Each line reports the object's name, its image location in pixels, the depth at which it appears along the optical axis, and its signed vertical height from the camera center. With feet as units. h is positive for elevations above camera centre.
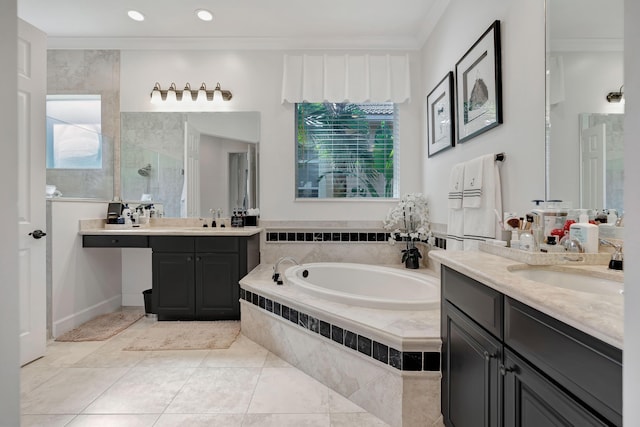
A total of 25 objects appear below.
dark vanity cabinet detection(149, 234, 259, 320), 9.10 -1.88
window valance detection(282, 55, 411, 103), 10.48 +4.53
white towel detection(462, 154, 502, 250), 6.04 +0.15
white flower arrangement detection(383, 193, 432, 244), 10.05 -0.07
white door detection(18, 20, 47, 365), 6.66 +0.56
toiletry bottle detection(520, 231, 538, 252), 4.37 -0.43
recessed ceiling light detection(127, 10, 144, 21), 9.11 +5.87
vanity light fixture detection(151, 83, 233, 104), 10.55 +4.05
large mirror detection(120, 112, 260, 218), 10.63 +1.80
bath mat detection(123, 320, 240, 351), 7.63 -3.21
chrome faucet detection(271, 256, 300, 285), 8.11 -1.73
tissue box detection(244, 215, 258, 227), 10.63 -0.23
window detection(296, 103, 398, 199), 10.92 +2.20
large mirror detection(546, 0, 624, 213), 3.79 +1.45
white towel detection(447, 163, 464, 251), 7.02 +0.10
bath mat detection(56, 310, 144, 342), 8.14 -3.19
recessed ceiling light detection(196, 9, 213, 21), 9.05 +5.86
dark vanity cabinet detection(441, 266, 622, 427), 2.04 -1.34
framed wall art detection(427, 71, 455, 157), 8.01 +2.68
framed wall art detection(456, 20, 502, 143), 5.91 +2.65
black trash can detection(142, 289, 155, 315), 9.53 -2.71
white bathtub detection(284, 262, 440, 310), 7.47 -1.85
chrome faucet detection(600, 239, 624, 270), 3.51 -0.54
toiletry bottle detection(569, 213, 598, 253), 3.93 -0.29
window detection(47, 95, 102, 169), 9.62 +2.57
